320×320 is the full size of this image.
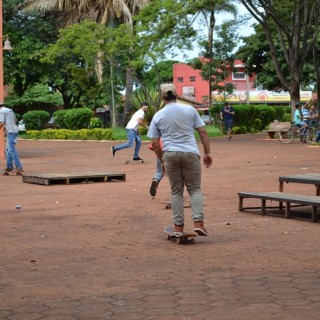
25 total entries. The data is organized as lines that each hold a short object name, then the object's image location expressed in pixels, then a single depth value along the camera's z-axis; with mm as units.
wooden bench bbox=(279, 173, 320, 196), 11166
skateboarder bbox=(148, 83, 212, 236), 8961
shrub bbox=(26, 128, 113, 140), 37844
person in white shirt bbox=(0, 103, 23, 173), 18406
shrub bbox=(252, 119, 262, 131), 43344
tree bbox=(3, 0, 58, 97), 52344
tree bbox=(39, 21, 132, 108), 39500
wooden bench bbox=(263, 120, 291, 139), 33469
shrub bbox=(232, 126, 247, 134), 41156
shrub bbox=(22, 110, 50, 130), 47000
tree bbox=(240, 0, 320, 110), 32781
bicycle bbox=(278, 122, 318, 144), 30997
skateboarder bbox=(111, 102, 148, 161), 20797
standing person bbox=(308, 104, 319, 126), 30728
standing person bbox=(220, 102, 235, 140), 36044
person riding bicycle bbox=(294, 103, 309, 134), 30703
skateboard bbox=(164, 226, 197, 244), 8828
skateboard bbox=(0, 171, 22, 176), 18734
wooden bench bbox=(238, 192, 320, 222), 10053
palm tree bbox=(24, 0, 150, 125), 47562
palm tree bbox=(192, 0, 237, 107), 50356
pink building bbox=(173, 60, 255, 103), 110462
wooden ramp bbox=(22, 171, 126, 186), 15859
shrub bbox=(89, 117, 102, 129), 45938
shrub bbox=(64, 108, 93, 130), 43438
